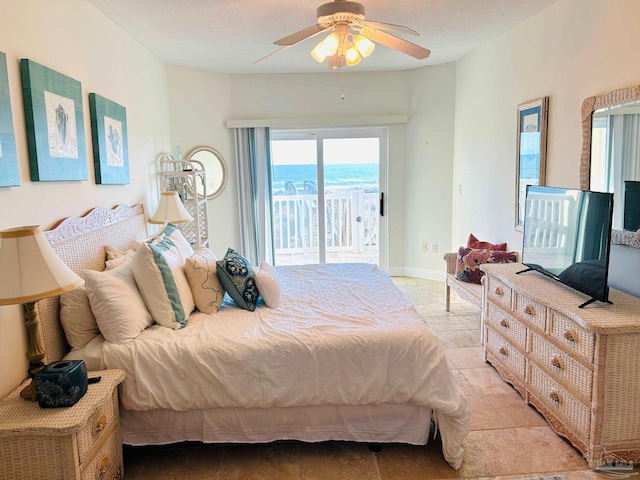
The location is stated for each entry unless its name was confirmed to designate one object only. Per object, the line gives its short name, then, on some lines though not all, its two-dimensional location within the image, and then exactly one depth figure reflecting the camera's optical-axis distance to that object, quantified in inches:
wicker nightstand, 64.7
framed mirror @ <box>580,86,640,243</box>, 94.3
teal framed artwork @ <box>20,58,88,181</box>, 85.3
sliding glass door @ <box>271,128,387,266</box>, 220.5
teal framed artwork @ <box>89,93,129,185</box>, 115.4
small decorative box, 68.2
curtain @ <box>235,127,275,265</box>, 209.6
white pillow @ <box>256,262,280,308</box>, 107.7
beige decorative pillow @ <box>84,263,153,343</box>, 86.6
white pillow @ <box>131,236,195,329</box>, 95.0
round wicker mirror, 206.1
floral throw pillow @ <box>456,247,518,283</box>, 150.6
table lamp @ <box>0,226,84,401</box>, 64.4
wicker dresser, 79.7
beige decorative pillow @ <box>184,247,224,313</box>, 104.7
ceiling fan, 92.6
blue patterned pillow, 106.9
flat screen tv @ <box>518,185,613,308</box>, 86.6
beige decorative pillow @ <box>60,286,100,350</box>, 88.0
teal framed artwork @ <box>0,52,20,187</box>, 76.0
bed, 84.1
